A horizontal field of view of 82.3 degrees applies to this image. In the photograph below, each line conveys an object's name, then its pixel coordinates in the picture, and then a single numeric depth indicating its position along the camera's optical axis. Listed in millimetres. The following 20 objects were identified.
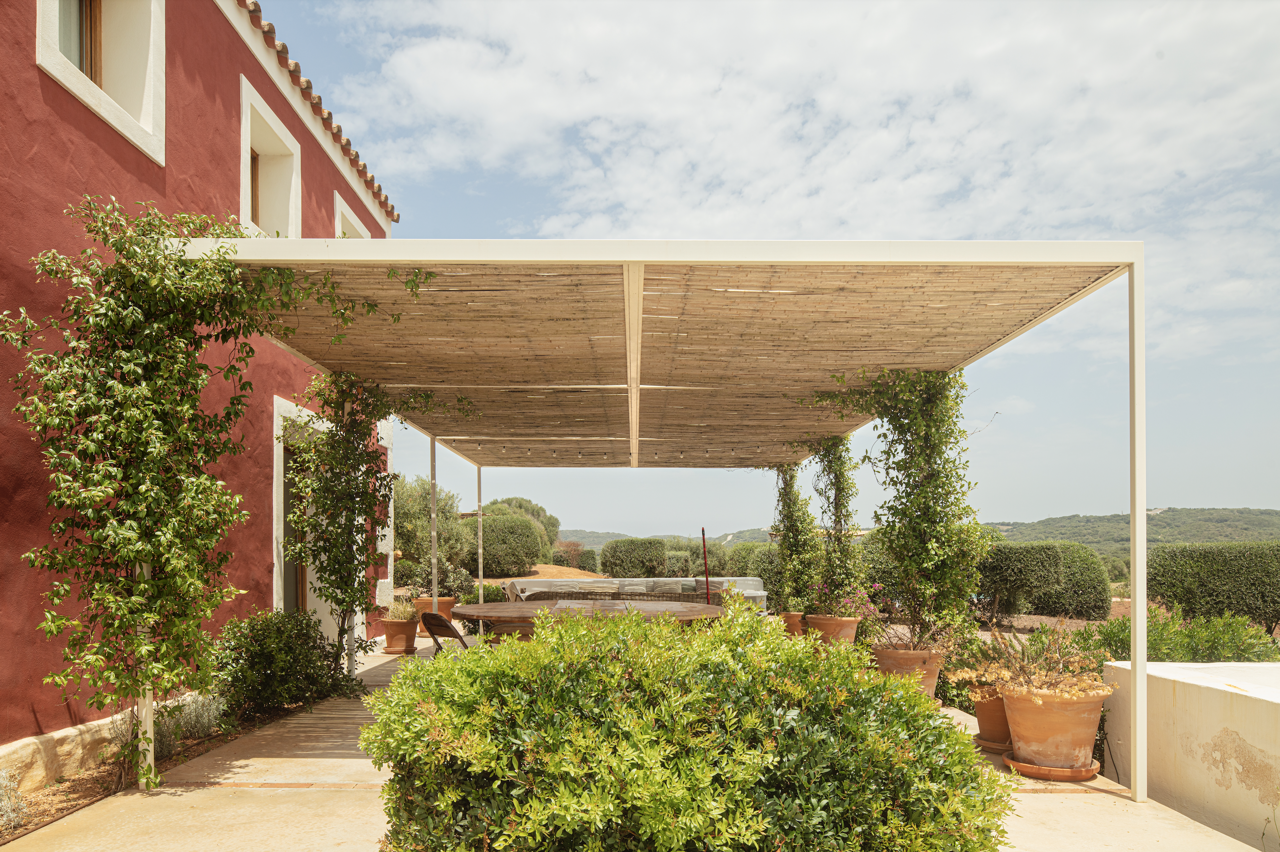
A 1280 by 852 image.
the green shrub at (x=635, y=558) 20359
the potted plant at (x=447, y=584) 13549
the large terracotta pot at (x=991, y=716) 5121
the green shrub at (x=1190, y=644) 5391
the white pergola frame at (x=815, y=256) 4098
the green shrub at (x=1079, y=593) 14031
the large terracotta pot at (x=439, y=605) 10625
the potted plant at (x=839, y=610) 8898
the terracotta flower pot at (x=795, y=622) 9633
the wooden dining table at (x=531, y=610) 6266
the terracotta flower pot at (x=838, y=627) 8852
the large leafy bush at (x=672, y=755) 2281
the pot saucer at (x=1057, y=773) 4426
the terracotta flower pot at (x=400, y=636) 9656
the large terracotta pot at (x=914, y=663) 5891
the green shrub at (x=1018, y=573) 13773
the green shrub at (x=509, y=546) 20156
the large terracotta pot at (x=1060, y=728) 4406
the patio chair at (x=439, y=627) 5715
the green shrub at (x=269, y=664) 5680
